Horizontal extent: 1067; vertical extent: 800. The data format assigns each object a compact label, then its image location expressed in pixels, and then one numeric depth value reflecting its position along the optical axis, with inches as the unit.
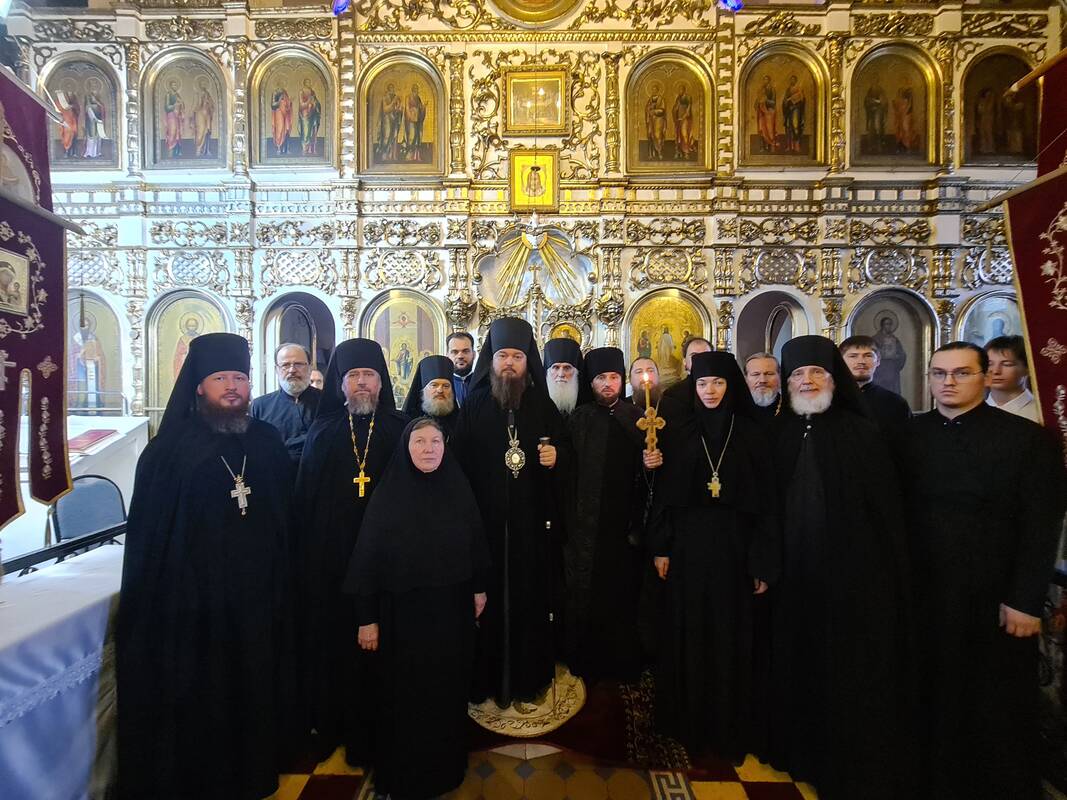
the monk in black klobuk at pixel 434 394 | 155.2
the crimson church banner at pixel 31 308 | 95.3
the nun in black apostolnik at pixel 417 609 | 103.5
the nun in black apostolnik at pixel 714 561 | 118.6
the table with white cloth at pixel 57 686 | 80.7
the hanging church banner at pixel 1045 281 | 111.2
